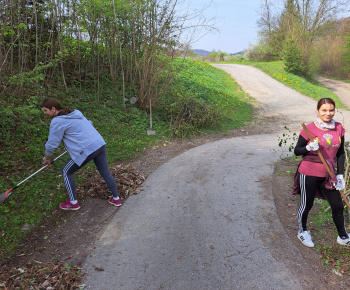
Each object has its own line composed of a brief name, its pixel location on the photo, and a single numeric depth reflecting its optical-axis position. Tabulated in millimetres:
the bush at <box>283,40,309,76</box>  21953
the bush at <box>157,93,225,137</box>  9039
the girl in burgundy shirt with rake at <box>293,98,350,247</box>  3125
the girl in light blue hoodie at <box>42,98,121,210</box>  3934
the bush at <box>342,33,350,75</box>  23825
